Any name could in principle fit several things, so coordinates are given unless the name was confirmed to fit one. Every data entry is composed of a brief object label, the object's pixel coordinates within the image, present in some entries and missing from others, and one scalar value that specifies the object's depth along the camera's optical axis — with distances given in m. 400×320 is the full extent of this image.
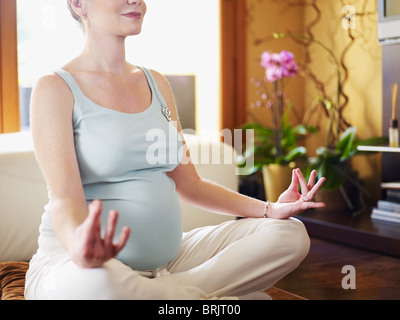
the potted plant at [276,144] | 3.56
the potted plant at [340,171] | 3.32
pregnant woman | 1.26
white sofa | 1.95
